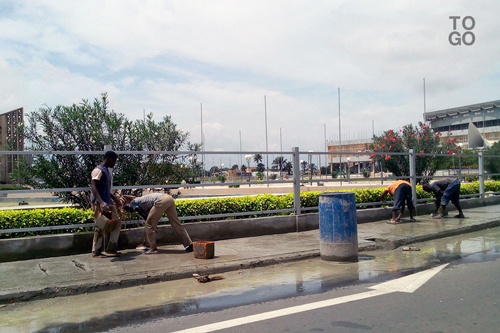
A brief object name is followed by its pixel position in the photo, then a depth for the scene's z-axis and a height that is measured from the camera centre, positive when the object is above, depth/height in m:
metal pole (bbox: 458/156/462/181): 15.26 -0.12
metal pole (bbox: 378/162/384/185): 13.88 -0.32
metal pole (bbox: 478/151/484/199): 16.07 -0.51
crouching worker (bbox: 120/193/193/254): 7.97 -0.75
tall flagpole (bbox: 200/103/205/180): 9.62 +0.18
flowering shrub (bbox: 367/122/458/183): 20.91 +1.18
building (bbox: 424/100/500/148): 78.25 +8.88
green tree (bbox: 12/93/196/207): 9.52 +0.63
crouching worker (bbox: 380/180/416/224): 11.76 -0.85
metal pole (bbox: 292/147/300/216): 10.55 -0.26
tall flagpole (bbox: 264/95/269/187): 10.69 +0.06
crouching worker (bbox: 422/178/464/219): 12.63 -0.84
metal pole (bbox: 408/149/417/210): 13.09 -0.40
